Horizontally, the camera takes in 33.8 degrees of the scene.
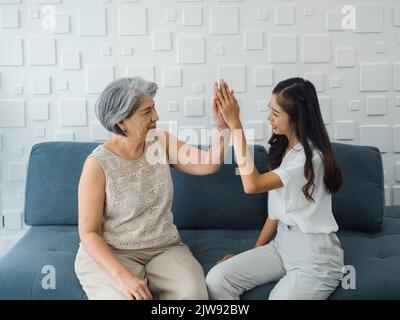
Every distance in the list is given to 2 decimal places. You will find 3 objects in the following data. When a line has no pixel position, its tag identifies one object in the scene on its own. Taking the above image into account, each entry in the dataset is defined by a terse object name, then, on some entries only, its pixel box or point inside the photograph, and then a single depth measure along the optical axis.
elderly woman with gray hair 2.26
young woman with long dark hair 2.26
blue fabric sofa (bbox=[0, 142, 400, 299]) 2.77
